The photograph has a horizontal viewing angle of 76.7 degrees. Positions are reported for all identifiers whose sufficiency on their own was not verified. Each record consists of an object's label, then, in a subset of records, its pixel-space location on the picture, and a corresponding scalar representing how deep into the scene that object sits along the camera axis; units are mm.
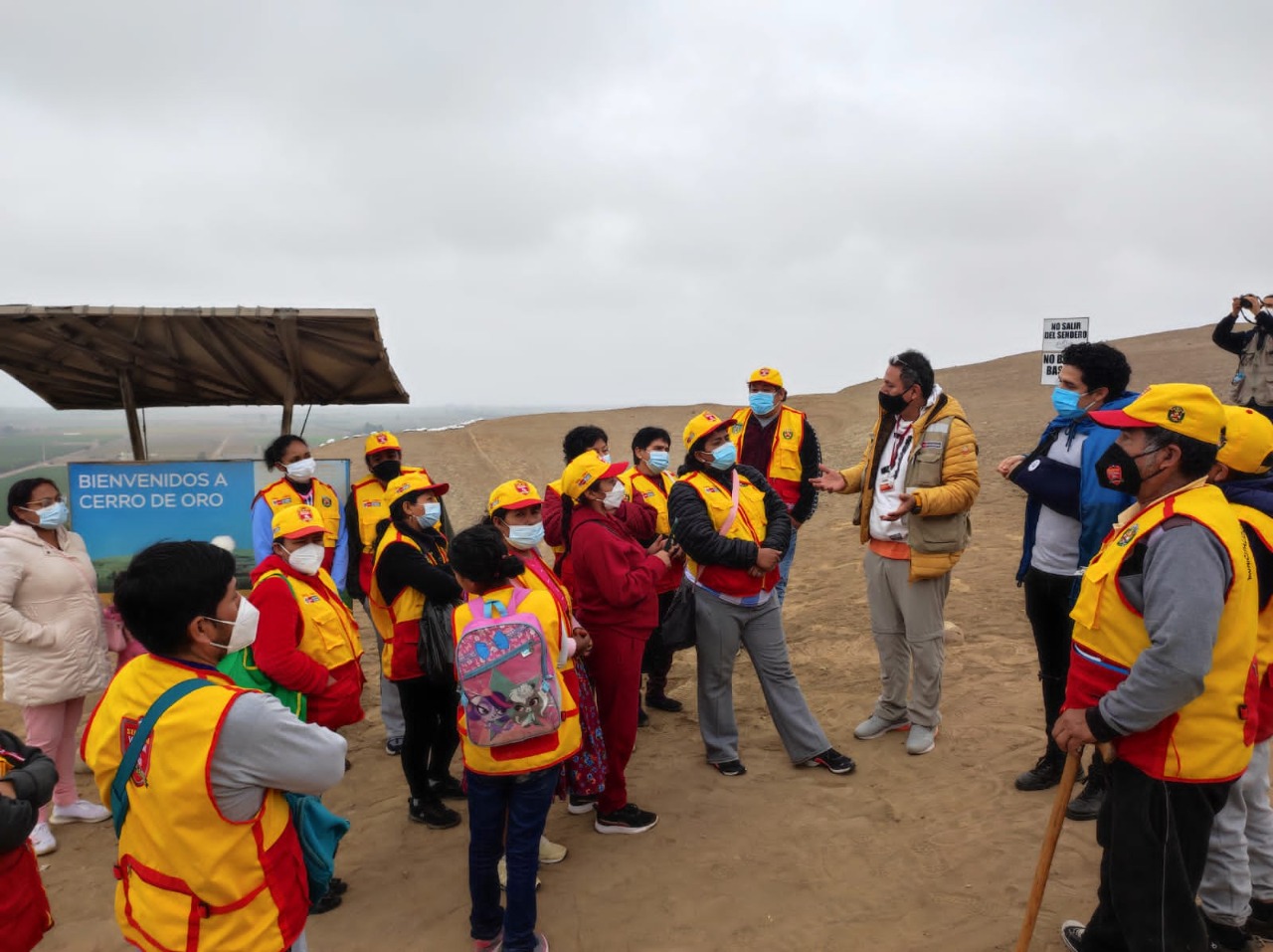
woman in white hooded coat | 4336
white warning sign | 11320
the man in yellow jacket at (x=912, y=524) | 4539
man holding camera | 7621
